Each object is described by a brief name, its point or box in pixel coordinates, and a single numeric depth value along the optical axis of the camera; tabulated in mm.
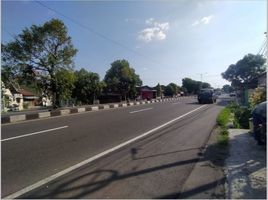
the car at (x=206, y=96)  19848
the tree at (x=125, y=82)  43026
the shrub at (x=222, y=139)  4443
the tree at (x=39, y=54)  19706
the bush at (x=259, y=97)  5800
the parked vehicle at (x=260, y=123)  3740
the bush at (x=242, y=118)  7061
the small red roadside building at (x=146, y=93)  46488
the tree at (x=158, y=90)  50370
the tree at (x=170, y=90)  58423
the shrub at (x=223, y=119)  7051
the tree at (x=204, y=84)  78337
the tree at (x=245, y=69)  40906
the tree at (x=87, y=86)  34372
